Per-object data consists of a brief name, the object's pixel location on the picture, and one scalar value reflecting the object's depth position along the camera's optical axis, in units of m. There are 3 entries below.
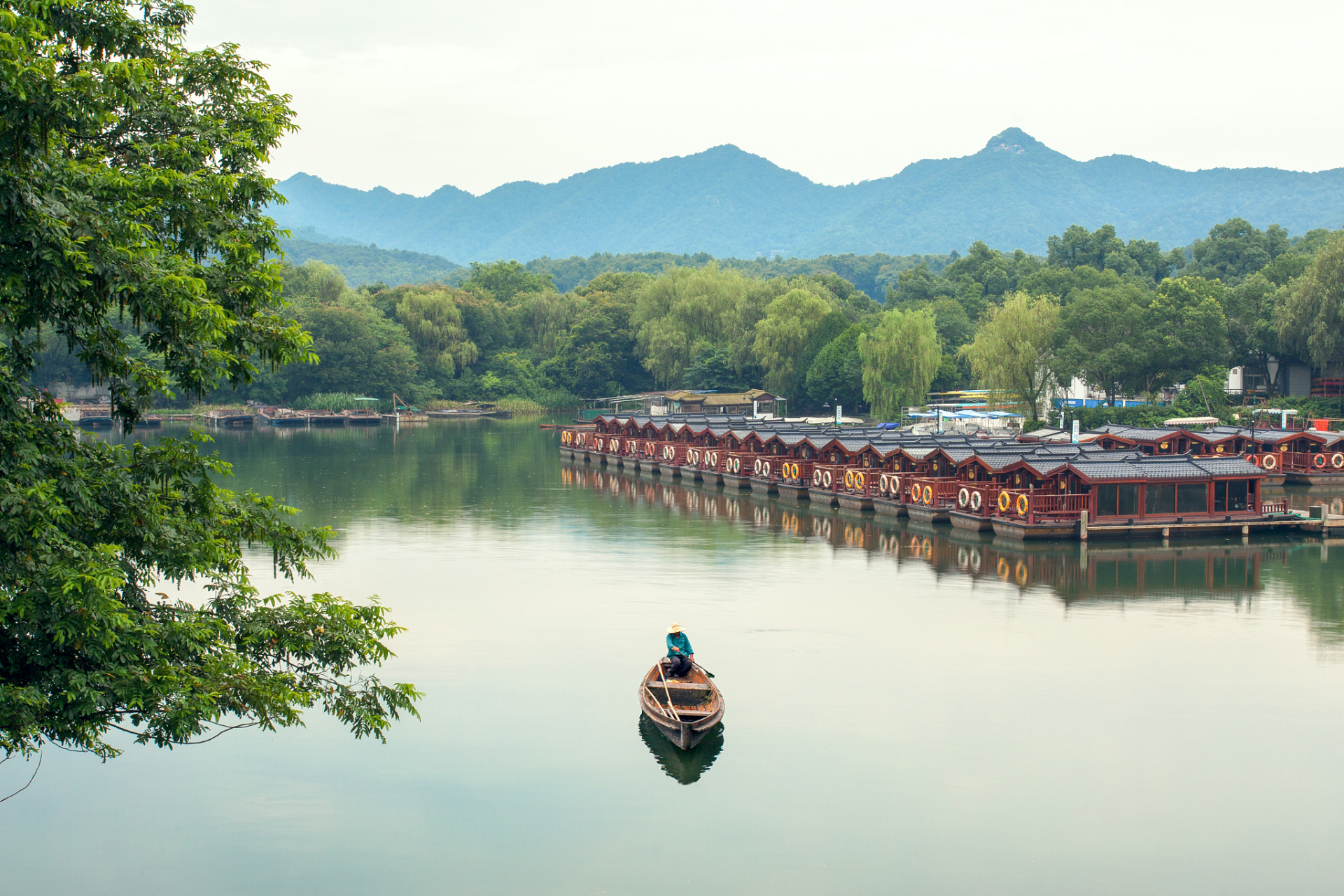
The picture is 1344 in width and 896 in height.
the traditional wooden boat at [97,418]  107.72
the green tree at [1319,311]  70.94
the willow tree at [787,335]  101.38
